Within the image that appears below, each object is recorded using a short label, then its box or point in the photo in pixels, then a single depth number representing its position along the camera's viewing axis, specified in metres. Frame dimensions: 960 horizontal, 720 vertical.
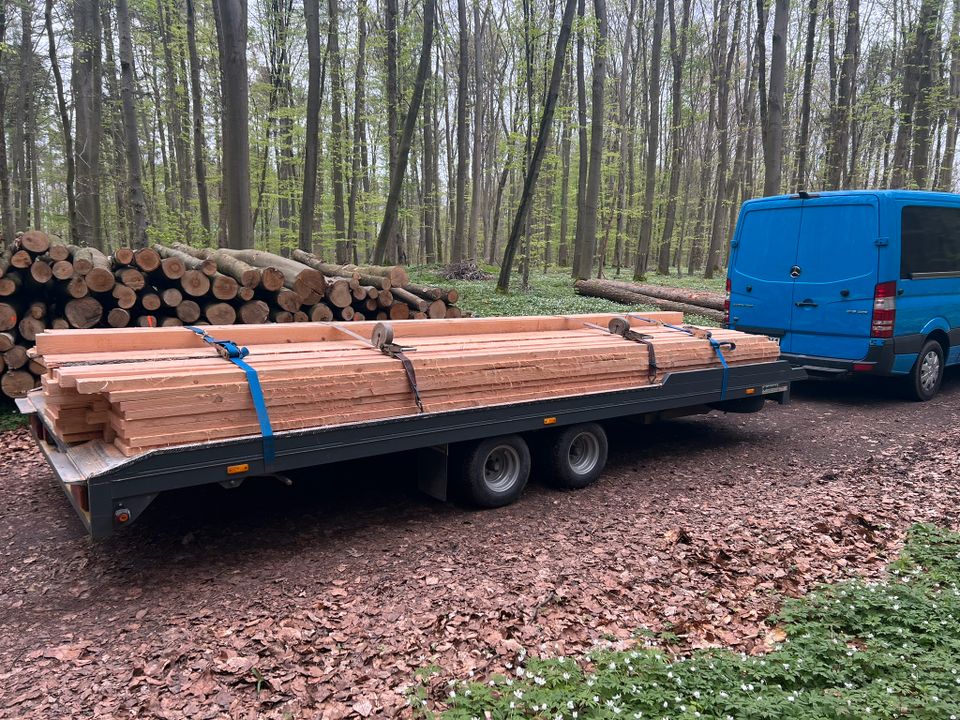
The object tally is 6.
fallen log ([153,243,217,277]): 8.80
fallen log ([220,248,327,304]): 9.41
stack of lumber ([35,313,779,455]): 3.95
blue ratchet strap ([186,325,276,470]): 4.20
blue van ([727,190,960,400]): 8.84
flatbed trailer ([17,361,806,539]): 3.76
